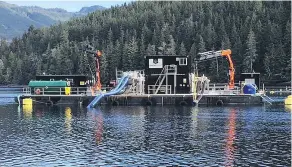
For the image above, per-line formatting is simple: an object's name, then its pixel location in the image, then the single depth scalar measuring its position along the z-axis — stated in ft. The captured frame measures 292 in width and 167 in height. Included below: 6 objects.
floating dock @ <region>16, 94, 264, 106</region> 297.33
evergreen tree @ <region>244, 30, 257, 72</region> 521.24
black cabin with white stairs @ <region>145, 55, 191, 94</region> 306.35
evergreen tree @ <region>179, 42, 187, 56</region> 584.40
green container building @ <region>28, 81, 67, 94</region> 323.98
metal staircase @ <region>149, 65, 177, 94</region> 305.12
